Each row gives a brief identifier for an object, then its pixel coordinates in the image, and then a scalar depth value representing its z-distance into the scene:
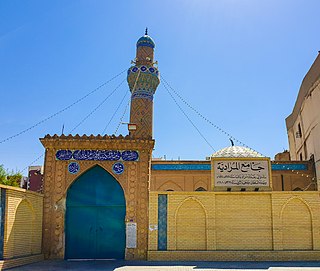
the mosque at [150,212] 12.73
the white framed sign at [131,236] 12.73
